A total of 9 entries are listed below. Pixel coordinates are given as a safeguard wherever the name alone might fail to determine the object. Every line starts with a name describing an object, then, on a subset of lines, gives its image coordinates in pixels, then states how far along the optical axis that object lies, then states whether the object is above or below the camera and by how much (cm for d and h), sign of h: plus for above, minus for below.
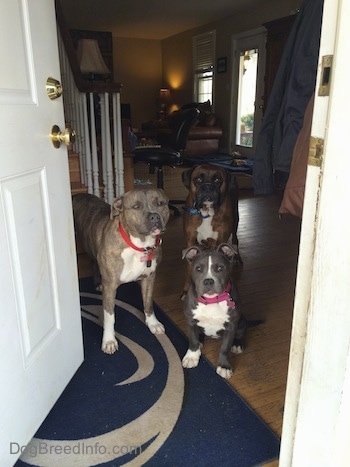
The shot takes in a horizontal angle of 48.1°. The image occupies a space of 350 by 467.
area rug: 140 -116
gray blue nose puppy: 173 -83
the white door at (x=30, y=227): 118 -38
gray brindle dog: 184 -64
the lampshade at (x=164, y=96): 1121 +45
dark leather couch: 838 -43
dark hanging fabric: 137 +8
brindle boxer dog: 244 -58
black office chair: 439 -45
